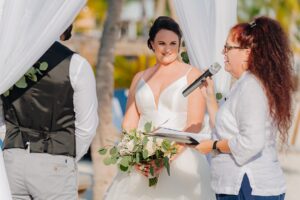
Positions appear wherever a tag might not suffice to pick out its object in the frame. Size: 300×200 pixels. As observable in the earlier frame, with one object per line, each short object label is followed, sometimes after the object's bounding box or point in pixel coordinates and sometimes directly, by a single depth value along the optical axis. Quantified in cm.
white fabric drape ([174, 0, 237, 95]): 691
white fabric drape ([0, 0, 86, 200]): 566
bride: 656
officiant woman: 515
